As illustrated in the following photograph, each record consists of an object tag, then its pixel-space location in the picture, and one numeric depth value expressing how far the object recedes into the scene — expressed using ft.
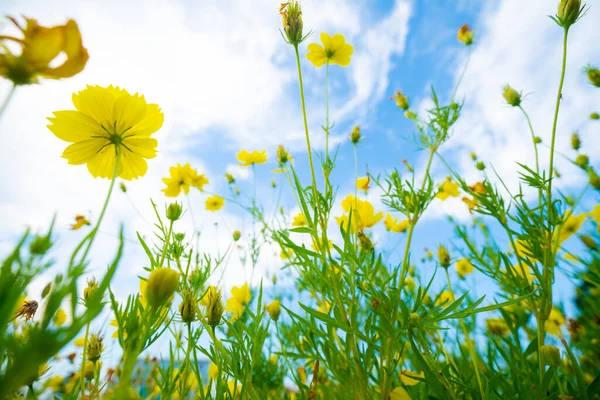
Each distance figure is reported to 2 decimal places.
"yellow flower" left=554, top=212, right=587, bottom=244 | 1.38
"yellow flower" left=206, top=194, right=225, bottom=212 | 2.68
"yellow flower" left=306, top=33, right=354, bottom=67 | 1.46
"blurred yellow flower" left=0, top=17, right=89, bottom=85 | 0.32
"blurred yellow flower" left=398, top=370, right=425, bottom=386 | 0.92
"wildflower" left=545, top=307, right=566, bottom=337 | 1.36
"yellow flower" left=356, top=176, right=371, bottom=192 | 1.57
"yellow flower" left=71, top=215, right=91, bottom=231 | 1.93
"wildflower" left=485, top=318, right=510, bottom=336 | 1.41
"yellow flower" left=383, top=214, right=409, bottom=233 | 1.70
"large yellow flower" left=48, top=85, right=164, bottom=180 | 0.62
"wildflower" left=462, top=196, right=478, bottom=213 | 1.41
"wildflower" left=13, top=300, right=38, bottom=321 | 0.85
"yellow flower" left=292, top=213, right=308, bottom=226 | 1.58
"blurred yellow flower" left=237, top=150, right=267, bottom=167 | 2.25
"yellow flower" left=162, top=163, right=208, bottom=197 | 2.03
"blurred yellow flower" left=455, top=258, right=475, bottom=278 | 2.04
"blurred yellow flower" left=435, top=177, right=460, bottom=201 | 1.94
